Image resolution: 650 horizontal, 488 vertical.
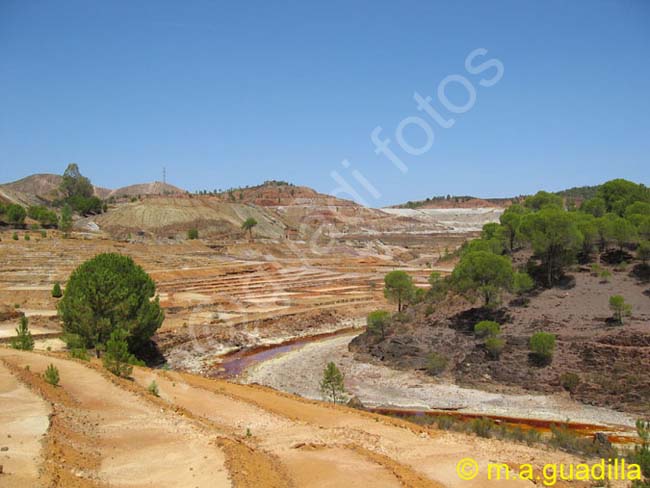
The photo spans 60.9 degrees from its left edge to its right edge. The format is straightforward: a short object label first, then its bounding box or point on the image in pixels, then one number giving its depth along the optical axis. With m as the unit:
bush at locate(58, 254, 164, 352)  31.06
